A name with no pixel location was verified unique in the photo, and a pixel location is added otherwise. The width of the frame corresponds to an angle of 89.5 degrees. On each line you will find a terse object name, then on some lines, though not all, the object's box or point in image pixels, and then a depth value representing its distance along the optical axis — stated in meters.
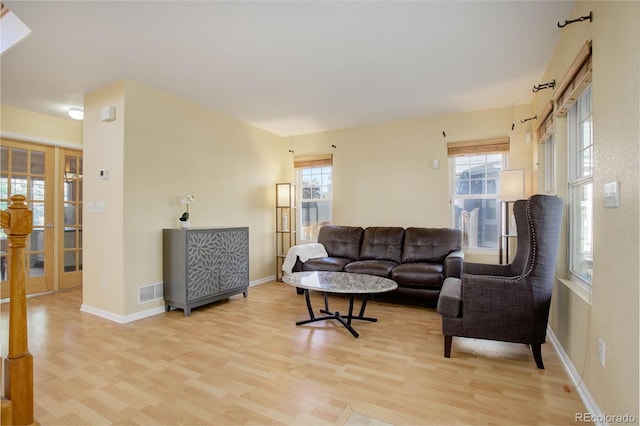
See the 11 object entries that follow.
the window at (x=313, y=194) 5.53
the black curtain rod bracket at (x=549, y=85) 2.83
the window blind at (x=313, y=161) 5.43
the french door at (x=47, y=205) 4.23
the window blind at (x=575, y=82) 1.96
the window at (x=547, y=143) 2.96
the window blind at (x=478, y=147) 4.25
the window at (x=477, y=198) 4.38
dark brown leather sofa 3.75
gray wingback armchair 2.29
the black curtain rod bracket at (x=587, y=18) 1.90
